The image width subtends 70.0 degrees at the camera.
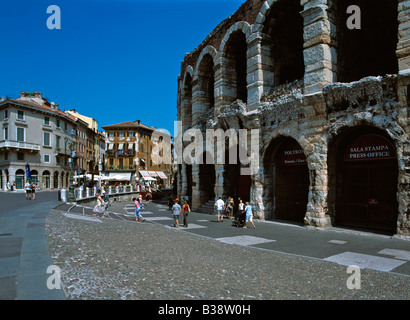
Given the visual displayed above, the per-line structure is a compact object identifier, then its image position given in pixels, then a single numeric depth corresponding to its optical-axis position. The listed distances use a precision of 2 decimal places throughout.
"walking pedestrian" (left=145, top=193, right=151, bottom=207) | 28.74
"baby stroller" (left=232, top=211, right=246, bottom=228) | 13.50
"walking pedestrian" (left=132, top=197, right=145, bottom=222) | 15.01
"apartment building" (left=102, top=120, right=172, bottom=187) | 59.22
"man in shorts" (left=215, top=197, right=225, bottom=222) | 15.67
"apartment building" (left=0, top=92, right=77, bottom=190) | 40.88
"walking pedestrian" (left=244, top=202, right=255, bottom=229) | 13.34
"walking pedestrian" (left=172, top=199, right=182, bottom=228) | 13.07
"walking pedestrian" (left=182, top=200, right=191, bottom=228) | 13.21
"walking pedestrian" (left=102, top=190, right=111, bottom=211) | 20.58
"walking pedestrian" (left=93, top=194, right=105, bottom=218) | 15.70
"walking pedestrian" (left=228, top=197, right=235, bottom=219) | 16.92
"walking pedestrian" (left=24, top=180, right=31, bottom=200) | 23.21
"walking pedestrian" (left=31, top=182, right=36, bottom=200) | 23.30
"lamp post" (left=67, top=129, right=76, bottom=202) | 20.75
